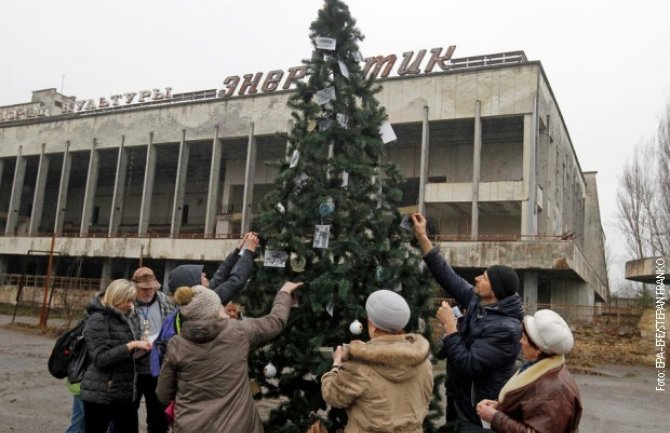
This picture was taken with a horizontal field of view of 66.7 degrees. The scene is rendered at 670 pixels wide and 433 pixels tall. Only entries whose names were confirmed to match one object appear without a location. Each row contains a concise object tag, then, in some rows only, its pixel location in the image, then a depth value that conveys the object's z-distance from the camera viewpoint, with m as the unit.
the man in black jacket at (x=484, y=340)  3.10
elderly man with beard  4.20
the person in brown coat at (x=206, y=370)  2.97
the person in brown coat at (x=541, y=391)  2.44
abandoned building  26.42
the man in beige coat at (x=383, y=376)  2.69
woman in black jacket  3.58
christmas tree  3.92
